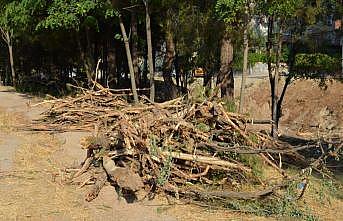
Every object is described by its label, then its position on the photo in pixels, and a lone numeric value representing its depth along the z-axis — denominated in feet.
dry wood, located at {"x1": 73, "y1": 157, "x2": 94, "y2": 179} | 31.81
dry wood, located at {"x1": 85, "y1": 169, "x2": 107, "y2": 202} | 28.50
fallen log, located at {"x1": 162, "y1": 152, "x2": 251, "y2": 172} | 29.63
